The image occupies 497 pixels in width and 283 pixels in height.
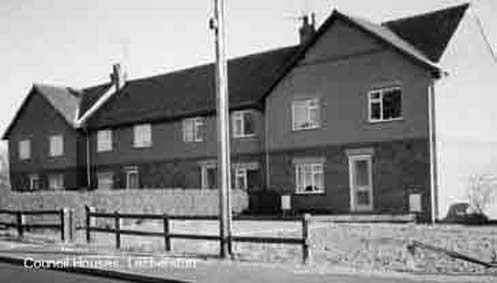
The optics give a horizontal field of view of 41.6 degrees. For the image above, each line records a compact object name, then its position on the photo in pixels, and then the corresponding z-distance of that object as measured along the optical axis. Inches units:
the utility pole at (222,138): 598.9
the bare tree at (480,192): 1114.1
